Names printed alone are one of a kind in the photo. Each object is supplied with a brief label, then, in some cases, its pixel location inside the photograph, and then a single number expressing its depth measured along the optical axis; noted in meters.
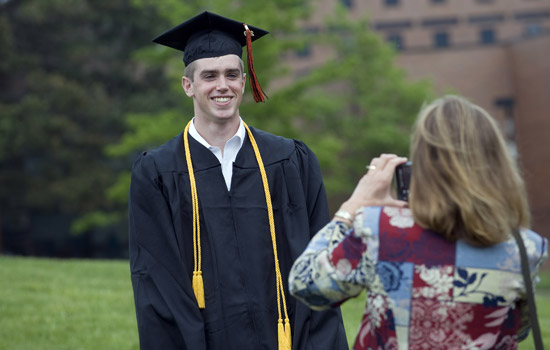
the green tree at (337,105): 20.56
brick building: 37.51
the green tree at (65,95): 23.70
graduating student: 3.33
